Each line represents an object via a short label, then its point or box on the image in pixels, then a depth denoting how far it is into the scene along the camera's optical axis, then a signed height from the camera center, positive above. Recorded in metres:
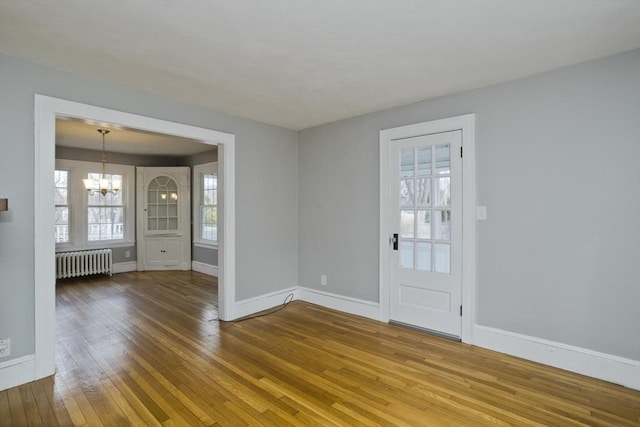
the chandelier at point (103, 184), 5.77 +0.55
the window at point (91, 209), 6.35 +0.06
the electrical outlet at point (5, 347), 2.43 -1.03
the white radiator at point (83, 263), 6.07 -1.01
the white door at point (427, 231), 3.35 -0.22
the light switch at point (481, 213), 3.17 -0.02
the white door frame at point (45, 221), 2.58 -0.07
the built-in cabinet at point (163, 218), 7.13 -0.14
